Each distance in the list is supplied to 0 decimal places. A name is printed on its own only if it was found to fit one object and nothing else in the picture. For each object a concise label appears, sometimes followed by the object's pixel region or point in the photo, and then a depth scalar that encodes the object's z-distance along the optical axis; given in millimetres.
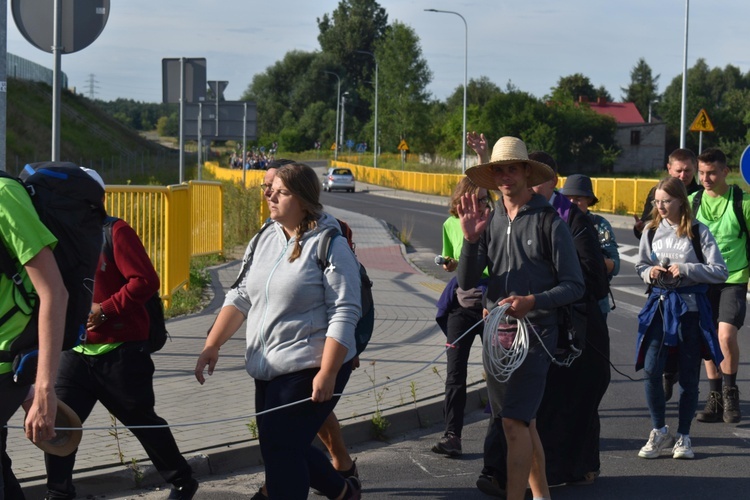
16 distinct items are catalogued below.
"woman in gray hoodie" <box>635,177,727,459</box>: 6426
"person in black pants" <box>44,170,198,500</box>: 4867
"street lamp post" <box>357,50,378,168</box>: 73519
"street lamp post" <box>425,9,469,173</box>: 53409
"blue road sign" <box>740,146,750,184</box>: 14711
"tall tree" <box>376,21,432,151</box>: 81562
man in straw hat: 4730
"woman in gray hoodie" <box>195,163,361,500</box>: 4129
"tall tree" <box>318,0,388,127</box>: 120938
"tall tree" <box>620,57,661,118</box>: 139500
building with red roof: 83000
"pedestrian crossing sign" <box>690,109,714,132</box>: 26891
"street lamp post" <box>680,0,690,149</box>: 30961
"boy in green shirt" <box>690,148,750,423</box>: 7414
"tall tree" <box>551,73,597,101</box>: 119938
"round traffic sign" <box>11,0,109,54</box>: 6848
